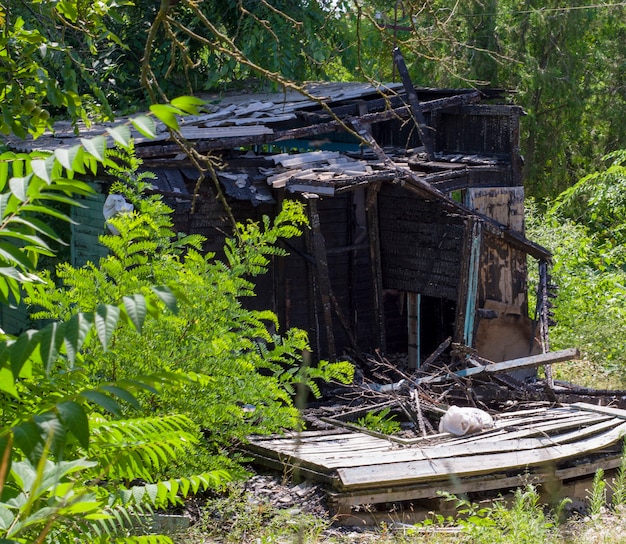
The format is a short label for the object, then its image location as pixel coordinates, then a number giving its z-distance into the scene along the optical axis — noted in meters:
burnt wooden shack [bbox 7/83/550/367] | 9.74
